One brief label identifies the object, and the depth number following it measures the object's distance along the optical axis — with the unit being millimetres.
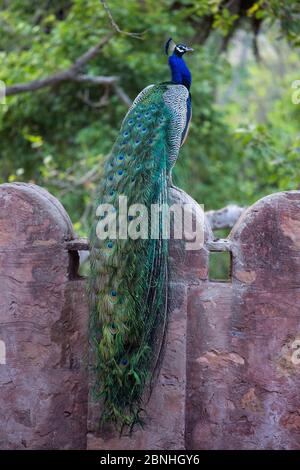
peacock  5844
